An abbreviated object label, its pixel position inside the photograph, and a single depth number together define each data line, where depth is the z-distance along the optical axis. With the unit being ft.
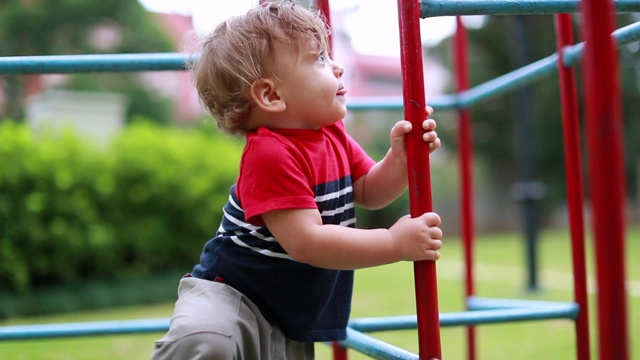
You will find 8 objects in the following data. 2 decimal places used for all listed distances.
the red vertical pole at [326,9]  4.91
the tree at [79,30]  32.53
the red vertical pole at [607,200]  2.37
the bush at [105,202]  15.78
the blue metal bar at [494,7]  3.45
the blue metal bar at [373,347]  3.89
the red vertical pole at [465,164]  7.33
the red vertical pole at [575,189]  5.29
